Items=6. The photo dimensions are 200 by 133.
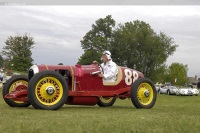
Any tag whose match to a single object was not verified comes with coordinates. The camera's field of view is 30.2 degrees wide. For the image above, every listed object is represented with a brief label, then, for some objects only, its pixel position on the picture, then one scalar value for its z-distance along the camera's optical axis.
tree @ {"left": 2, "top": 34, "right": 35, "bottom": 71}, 56.91
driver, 10.51
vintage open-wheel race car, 9.12
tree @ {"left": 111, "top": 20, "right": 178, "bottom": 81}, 78.12
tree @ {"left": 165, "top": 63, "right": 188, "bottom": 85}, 117.25
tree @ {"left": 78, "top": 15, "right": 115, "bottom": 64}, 81.75
